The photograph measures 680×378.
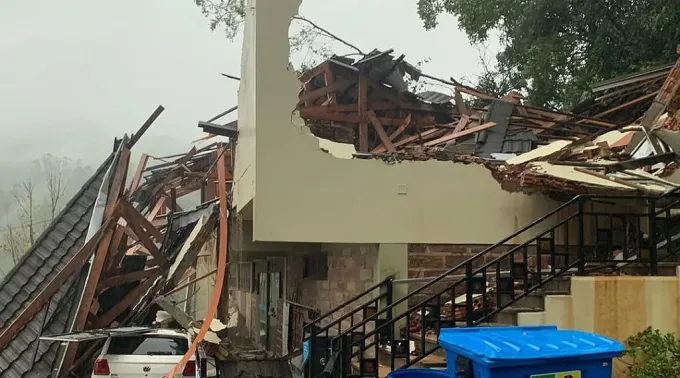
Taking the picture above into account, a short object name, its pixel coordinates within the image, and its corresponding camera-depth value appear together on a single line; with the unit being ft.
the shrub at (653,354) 19.62
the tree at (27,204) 116.26
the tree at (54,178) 116.85
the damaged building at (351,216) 24.80
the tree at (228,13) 87.92
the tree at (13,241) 108.58
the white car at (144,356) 29.53
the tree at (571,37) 54.90
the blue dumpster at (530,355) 15.44
